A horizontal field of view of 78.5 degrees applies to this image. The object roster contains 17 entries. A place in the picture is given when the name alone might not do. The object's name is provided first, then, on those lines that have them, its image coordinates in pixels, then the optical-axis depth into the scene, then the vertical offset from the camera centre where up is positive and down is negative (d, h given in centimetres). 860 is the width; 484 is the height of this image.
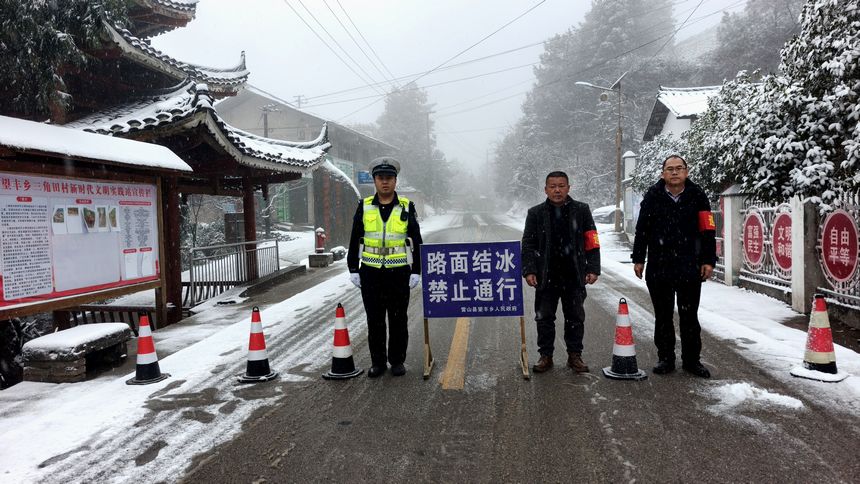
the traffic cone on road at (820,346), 456 -122
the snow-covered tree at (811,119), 531 +103
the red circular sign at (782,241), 811 -51
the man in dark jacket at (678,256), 472 -40
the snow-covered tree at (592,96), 4184 +1042
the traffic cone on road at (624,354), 470 -126
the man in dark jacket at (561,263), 494 -45
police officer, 494 -36
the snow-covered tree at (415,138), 5734 +975
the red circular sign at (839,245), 645 -50
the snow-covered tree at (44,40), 615 +235
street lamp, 2577 +134
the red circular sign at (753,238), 913 -51
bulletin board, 529 -4
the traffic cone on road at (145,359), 503 -124
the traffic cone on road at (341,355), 495 -125
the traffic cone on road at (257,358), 500 -125
